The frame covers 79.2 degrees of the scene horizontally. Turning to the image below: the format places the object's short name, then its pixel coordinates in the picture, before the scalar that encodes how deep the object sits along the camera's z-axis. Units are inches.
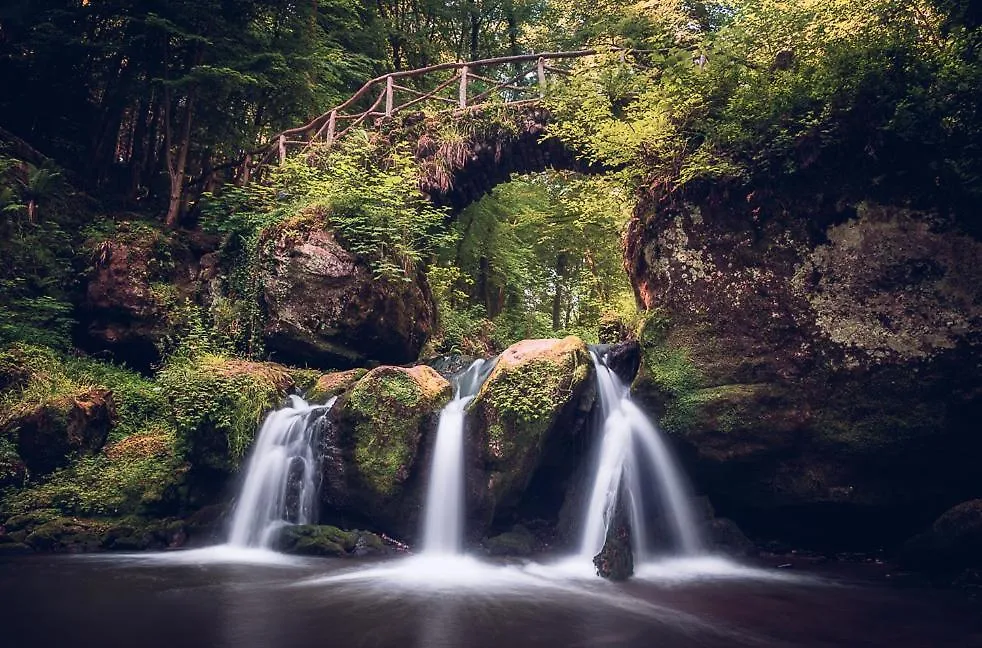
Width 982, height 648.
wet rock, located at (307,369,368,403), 414.3
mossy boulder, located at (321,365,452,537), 352.5
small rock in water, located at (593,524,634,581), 301.6
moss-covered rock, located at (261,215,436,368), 468.1
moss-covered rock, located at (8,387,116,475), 369.7
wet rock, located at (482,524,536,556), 337.4
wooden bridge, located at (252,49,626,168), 575.5
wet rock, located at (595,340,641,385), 407.2
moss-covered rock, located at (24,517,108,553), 330.3
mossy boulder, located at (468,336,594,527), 338.6
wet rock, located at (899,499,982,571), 283.3
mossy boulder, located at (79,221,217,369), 476.4
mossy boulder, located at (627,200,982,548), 311.6
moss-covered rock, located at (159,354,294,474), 372.2
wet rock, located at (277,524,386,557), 335.0
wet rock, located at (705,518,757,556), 348.5
